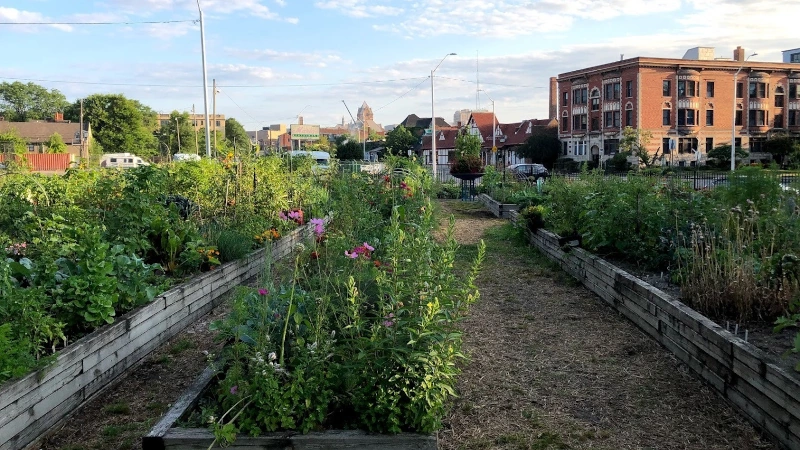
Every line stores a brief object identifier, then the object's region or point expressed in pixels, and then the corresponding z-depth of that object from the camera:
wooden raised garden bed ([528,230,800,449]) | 3.53
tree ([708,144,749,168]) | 52.62
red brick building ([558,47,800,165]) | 57.69
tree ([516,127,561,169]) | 63.72
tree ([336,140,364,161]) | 70.12
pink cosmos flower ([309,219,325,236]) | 4.81
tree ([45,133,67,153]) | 44.38
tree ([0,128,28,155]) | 50.38
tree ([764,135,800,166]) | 54.48
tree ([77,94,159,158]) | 72.94
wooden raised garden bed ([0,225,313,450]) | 3.56
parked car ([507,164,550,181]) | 39.93
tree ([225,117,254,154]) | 101.24
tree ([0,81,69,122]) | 98.88
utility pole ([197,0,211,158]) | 23.22
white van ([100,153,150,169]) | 47.91
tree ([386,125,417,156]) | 78.17
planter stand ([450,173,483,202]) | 24.33
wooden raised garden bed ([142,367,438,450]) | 3.24
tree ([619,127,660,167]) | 51.75
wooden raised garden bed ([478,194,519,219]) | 17.05
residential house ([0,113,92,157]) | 77.01
